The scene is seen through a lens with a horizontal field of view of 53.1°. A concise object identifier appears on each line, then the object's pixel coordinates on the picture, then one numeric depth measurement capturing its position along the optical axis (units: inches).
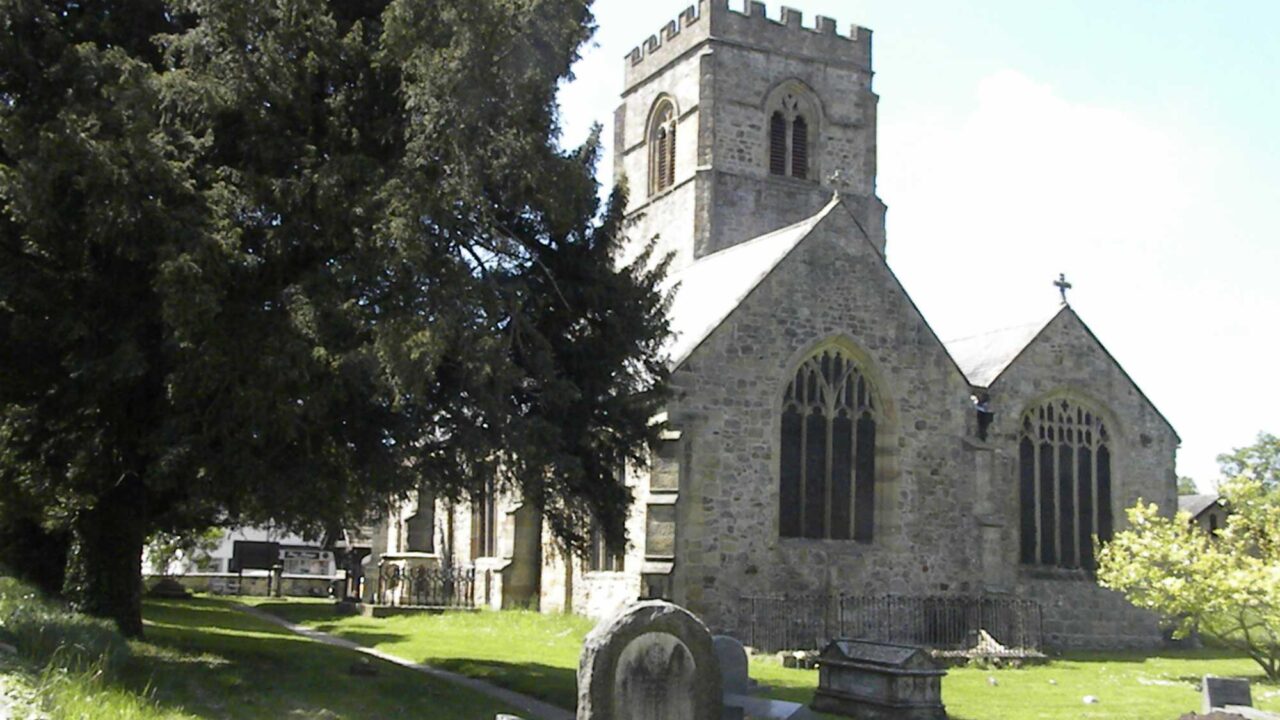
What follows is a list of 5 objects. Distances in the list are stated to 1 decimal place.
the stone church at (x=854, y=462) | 968.9
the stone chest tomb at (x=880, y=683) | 604.4
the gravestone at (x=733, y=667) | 603.8
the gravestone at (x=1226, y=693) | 595.2
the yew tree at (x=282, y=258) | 550.0
